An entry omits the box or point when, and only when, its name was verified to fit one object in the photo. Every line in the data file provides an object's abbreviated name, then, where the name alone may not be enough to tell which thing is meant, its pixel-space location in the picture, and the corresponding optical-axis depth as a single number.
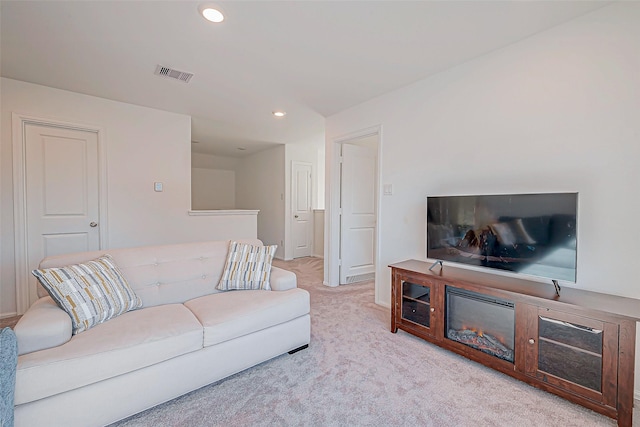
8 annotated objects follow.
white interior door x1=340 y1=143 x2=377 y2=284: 3.84
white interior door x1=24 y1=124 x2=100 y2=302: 2.89
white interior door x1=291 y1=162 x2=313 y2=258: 5.82
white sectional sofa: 1.26
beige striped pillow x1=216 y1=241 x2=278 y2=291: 2.24
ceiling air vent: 2.53
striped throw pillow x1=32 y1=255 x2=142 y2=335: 1.52
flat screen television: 1.69
